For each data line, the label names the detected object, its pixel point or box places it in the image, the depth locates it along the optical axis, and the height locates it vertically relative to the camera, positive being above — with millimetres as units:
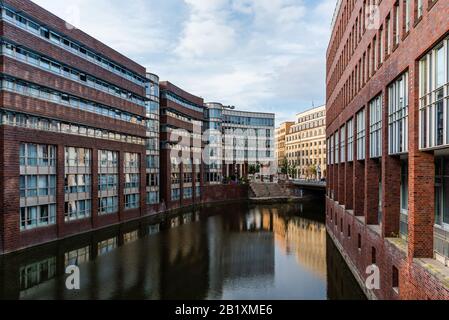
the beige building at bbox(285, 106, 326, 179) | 111812 +4882
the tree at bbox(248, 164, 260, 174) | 110181 -1902
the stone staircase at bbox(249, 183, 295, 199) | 83312 -6457
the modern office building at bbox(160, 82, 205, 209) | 59656 +2616
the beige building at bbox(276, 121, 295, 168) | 142500 +8530
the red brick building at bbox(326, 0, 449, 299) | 13203 +685
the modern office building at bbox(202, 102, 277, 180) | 93562 +5237
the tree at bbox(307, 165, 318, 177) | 112688 -2836
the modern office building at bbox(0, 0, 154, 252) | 29594 +2963
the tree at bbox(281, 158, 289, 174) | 122500 -1705
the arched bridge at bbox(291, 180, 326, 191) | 72612 -4506
